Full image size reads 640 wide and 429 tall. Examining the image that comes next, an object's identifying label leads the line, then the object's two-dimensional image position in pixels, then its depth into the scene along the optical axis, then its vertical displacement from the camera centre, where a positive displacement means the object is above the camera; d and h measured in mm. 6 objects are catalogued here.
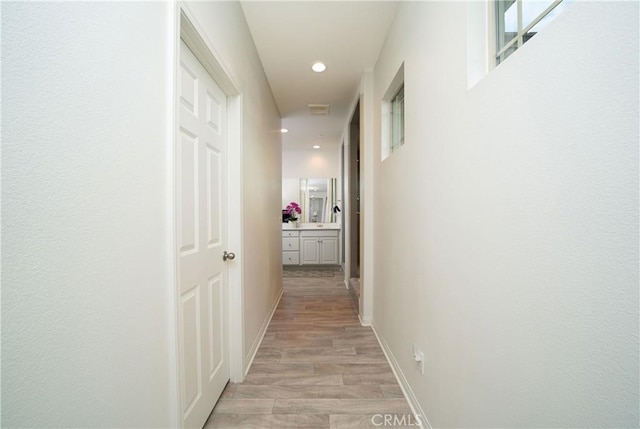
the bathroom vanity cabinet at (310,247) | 5680 -743
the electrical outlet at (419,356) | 1496 -826
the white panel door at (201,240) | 1254 -151
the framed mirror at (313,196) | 6113 +349
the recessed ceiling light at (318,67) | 2747 +1492
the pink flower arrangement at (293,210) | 5833 +32
